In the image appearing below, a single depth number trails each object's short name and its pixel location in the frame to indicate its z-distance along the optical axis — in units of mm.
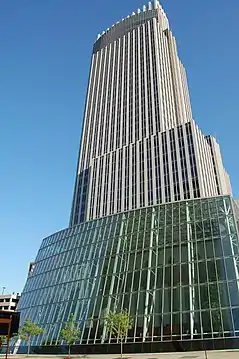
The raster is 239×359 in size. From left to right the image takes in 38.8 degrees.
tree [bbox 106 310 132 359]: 35781
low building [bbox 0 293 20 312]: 130375
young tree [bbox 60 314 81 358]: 39469
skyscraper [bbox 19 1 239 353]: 37312
